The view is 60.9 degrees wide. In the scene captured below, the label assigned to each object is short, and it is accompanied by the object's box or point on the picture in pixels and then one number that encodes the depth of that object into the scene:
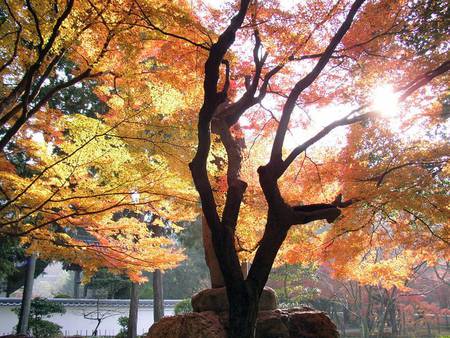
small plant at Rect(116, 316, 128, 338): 16.45
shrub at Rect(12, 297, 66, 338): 14.39
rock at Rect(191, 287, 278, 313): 6.56
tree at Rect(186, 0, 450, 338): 5.14
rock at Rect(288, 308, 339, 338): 6.38
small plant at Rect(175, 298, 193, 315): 18.75
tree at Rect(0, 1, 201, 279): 5.17
